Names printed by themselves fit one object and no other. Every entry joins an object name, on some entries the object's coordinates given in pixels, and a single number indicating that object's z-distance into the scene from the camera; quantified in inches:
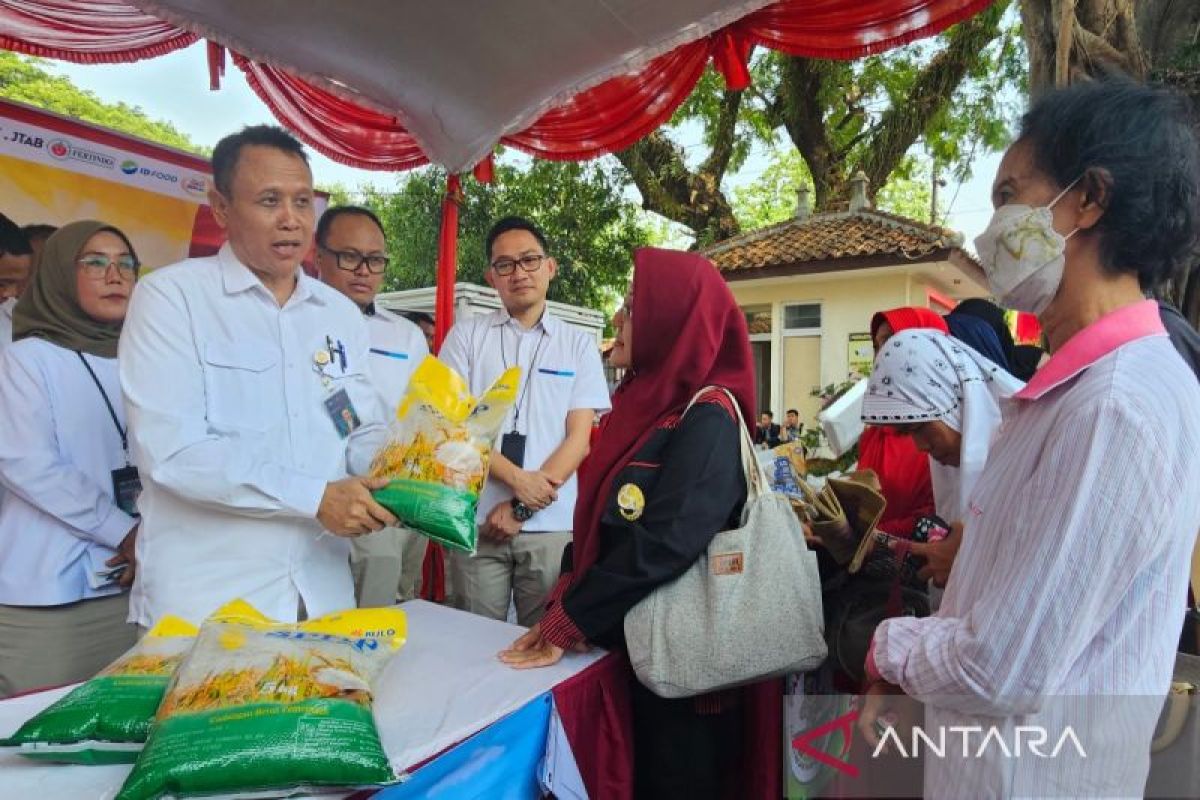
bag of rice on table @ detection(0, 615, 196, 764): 36.7
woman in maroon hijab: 56.2
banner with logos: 100.7
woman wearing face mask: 32.1
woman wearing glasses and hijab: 70.2
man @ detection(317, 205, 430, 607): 107.6
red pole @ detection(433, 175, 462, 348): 133.1
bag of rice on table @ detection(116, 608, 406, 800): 32.5
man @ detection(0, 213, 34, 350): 100.3
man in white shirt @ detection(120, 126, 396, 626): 55.0
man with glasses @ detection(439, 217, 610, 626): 106.0
